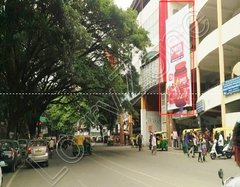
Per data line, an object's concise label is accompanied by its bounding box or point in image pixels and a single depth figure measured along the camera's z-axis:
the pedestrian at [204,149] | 11.58
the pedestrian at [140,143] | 19.97
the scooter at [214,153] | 12.47
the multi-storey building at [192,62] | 15.65
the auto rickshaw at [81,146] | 15.66
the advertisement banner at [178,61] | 19.30
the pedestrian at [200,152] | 11.54
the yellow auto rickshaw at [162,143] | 18.91
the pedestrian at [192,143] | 13.64
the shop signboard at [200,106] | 17.63
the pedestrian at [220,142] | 12.44
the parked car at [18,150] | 11.31
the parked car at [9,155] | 10.39
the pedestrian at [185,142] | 14.71
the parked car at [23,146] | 12.67
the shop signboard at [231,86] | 14.03
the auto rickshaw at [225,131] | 13.48
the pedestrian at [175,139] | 19.95
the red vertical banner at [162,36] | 22.19
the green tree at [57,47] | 11.03
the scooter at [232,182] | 1.86
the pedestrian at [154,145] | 16.02
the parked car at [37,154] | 11.55
